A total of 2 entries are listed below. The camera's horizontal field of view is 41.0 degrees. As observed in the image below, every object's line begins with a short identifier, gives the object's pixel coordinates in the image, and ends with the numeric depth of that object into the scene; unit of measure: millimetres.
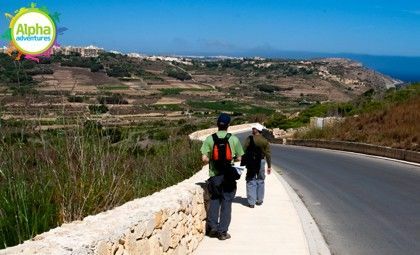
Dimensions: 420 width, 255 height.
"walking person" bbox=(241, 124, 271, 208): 11711
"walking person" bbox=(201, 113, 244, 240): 8438
